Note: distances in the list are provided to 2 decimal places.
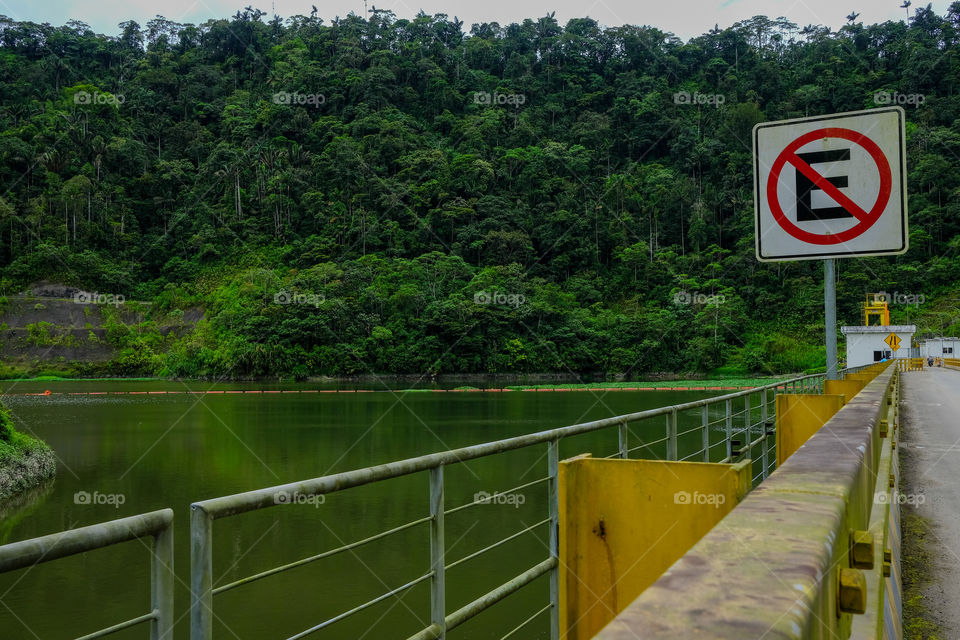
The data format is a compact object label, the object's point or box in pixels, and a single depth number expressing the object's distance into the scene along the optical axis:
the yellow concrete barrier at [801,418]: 7.02
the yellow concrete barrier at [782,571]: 0.88
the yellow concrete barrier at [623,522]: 3.14
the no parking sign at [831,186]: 3.55
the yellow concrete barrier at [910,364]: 42.91
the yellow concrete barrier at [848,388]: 9.32
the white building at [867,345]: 40.84
